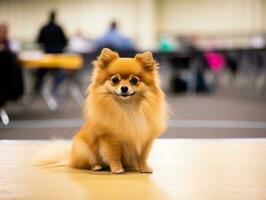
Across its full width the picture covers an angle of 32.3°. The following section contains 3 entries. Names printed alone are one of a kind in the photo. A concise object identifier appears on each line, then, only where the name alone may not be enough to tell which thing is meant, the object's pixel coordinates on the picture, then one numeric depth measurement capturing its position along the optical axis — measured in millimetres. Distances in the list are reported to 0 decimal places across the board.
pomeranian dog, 1774
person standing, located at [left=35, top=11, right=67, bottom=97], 6414
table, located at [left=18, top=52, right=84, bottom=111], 5281
